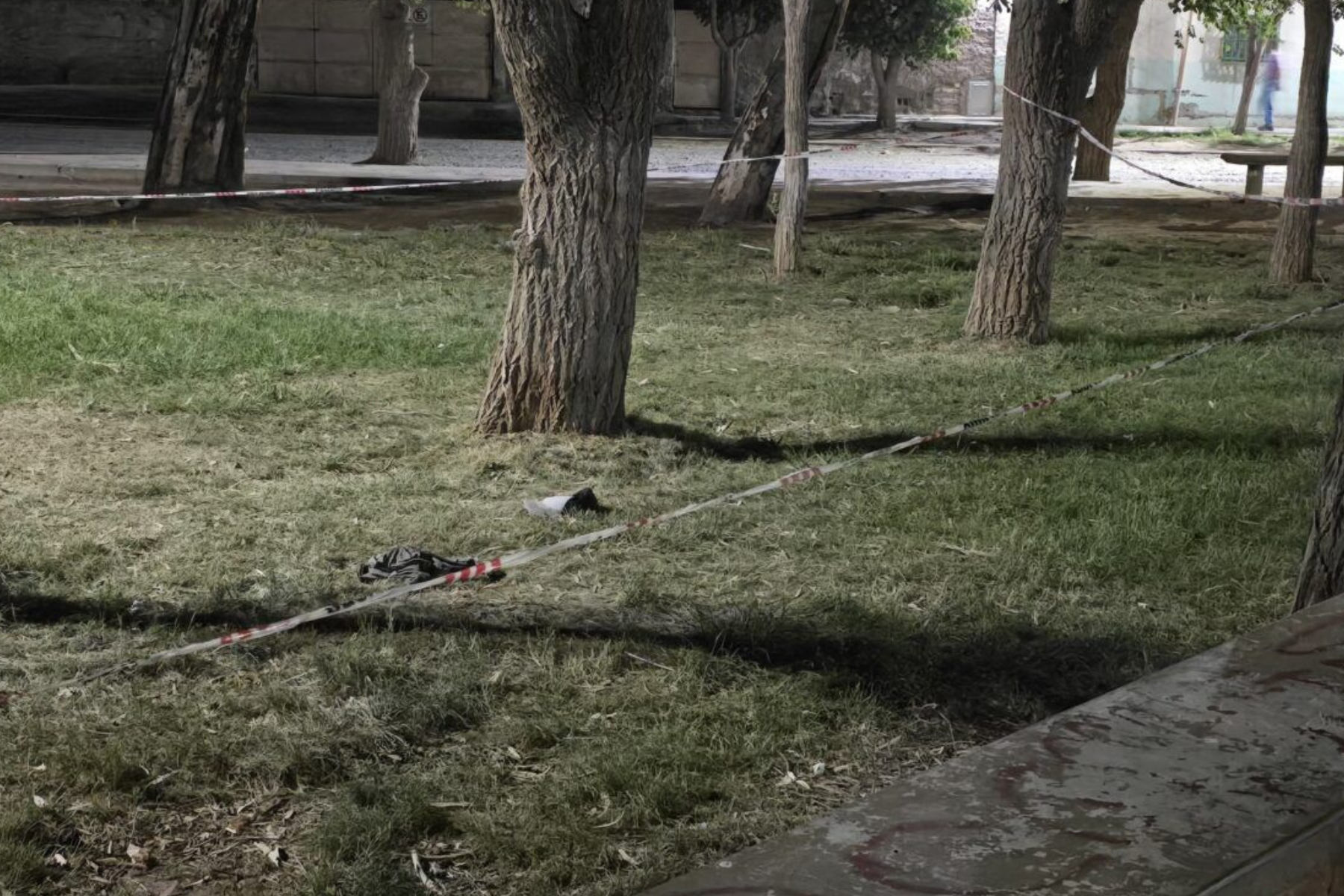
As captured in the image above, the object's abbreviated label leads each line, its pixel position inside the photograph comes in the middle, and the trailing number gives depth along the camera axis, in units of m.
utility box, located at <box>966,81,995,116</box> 42.12
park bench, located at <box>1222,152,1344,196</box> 17.30
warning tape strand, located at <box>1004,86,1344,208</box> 9.36
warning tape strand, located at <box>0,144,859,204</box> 11.23
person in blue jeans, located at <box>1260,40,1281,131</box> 39.81
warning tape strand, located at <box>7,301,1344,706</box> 4.60
